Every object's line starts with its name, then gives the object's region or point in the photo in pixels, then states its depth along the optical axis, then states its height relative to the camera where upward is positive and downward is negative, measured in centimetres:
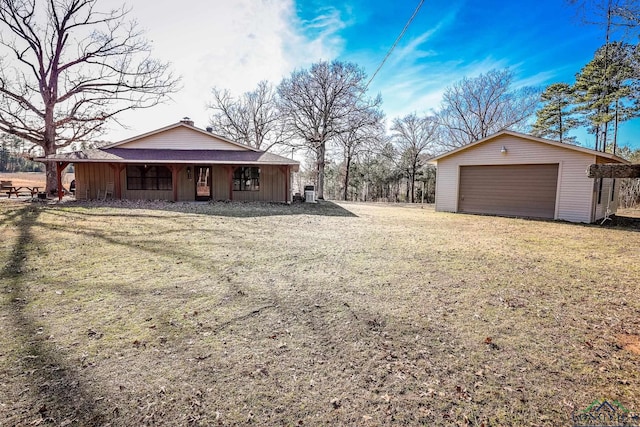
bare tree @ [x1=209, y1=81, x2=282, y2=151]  2998 +768
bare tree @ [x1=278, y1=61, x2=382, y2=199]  2198 +688
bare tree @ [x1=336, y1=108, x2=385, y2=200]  2183 +487
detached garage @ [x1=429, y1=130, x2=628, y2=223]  1077 +78
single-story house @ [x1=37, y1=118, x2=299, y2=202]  1427 +97
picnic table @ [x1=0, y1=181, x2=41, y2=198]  1578 -31
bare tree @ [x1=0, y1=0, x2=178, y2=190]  1528 +655
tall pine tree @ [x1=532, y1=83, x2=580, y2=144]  2395 +713
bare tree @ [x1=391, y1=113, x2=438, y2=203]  2989 +602
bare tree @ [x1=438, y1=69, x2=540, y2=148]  2542 +828
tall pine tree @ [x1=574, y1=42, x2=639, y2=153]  1598 +678
